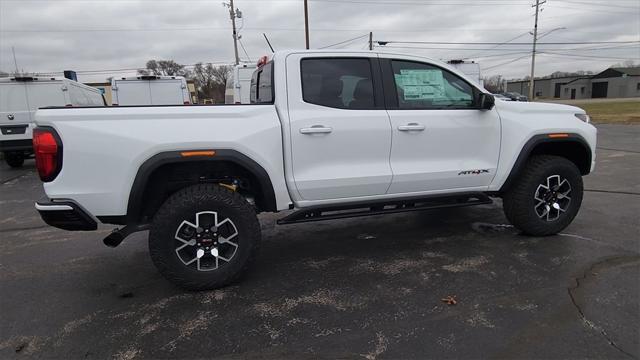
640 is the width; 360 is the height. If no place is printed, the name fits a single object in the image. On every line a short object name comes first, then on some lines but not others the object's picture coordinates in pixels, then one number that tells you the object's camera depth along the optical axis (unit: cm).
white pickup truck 337
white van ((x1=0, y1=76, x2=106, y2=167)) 1162
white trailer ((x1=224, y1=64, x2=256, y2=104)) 1278
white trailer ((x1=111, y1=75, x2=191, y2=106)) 1368
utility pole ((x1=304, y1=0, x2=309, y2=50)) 2497
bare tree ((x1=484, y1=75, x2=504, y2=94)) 8520
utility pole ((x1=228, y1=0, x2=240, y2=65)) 3694
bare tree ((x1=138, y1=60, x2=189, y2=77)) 6812
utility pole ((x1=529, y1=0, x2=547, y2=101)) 5037
